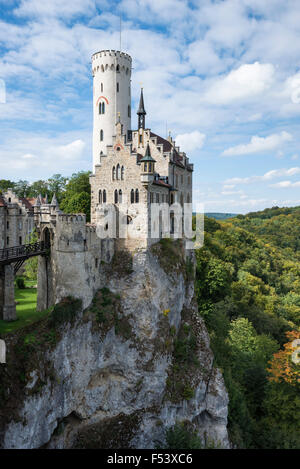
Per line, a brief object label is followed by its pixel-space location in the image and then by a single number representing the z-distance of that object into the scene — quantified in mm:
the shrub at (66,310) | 28156
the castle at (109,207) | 30797
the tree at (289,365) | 36375
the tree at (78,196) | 51284
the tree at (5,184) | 76062
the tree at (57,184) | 76750
